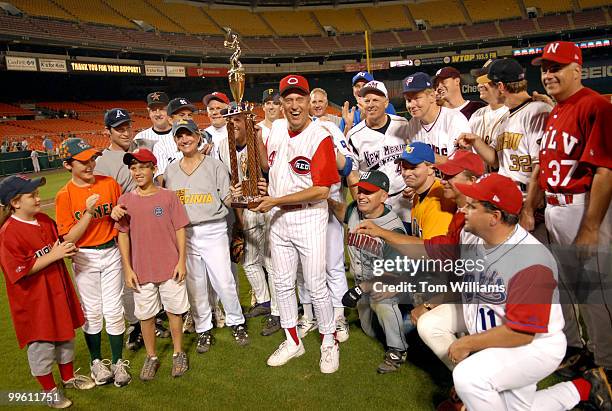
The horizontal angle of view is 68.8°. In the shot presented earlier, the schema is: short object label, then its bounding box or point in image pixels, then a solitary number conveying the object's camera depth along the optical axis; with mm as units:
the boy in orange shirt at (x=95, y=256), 3383
